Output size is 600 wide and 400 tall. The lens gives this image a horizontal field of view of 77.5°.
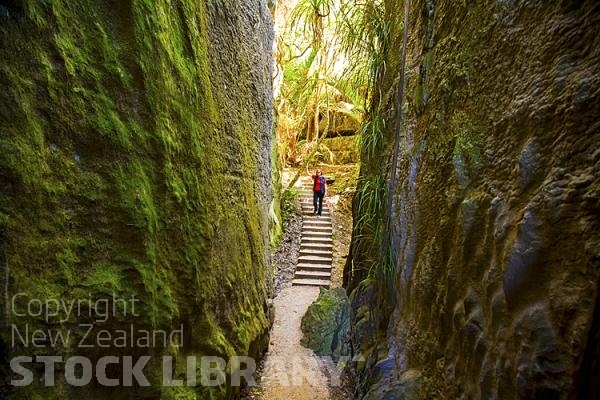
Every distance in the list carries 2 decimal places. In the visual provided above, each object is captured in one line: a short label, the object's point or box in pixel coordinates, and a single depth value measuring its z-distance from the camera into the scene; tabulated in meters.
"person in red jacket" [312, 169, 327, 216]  10.20
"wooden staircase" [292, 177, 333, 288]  8.86
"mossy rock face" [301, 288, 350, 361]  5.25
